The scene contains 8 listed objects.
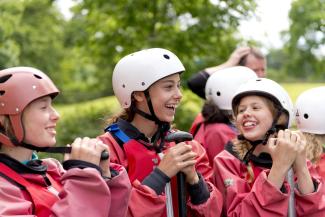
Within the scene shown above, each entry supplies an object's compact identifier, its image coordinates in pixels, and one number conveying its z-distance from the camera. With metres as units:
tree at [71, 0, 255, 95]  10.57
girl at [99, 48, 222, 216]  3.68
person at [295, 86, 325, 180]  4.93
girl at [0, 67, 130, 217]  3.11
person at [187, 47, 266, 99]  6.73
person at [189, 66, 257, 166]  5.76
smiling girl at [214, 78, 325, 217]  3.84
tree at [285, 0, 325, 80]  9.15
